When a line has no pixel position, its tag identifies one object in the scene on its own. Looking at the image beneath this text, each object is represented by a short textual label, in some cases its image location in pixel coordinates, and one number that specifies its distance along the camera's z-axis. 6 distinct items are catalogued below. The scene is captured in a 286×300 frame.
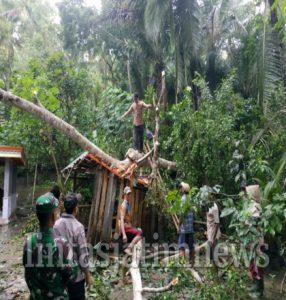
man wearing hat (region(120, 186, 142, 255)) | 6.30
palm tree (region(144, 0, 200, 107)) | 12.70
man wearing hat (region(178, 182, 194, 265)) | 6.40
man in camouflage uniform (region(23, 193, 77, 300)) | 2.61
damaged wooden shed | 7.70
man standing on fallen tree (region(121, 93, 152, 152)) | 9.05
